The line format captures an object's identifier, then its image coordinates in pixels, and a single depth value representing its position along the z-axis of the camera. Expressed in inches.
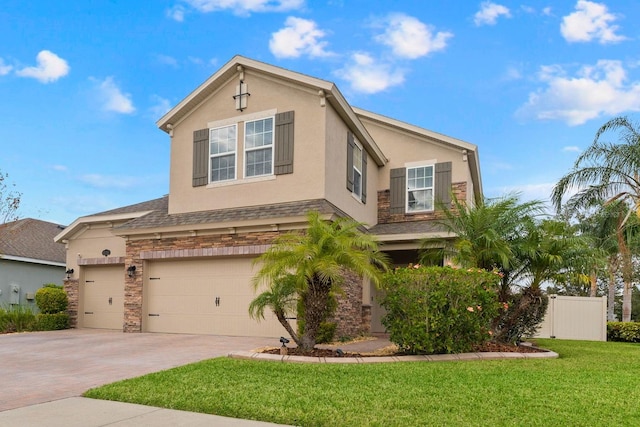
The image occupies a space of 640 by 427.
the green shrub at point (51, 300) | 655.1
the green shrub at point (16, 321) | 617.0
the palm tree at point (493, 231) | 426.0
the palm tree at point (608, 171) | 757.9
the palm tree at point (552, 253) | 430.6
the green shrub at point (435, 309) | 356.2
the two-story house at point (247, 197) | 528.7
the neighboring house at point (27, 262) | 861.2
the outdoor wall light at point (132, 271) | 593.6
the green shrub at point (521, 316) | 437.7
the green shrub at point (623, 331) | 700.0
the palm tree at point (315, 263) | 356.2
